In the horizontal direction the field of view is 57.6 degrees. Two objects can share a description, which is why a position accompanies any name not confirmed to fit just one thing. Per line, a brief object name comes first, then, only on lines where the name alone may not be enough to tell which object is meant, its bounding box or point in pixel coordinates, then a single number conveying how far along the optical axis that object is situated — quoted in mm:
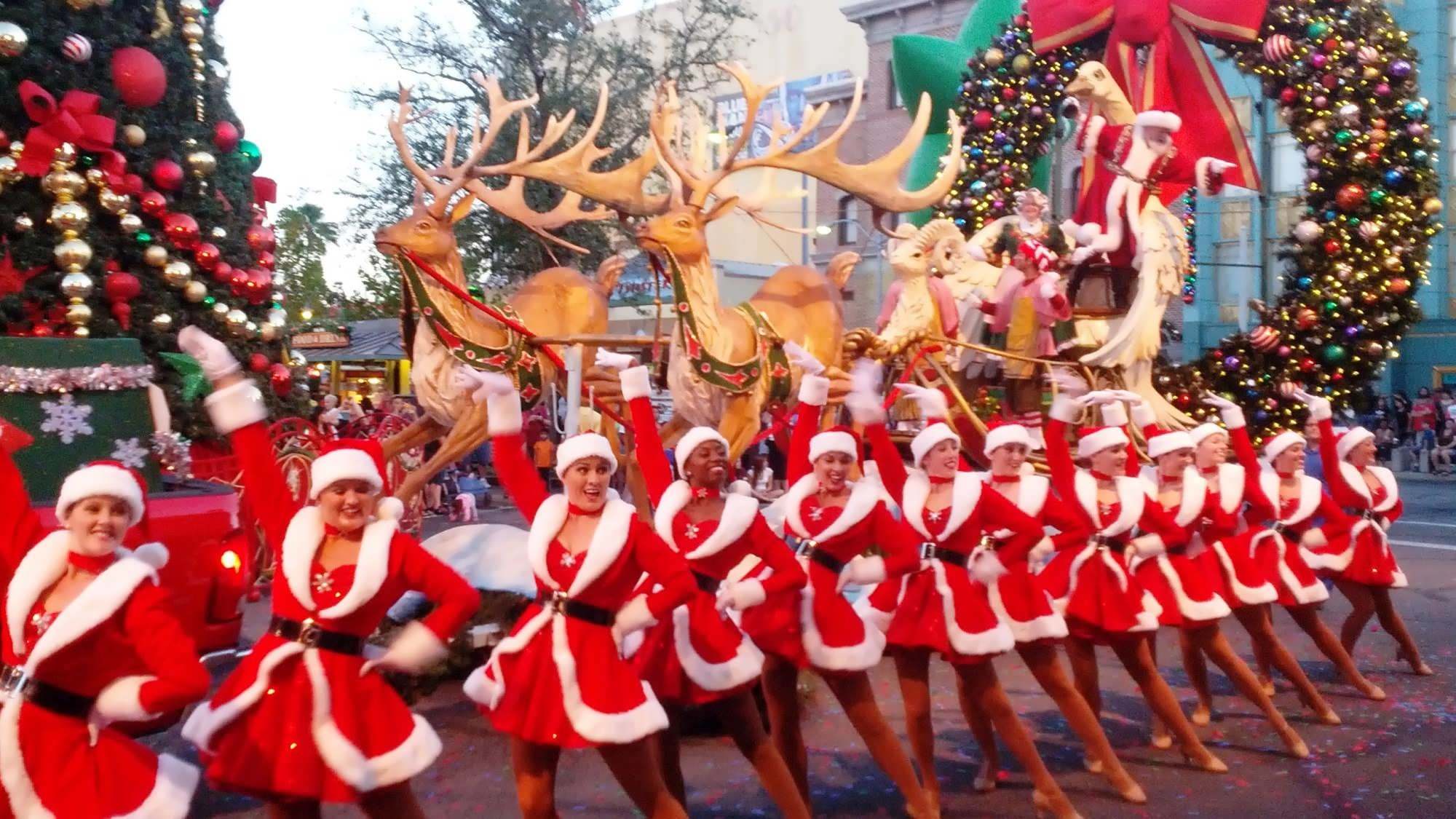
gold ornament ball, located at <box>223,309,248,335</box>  10617
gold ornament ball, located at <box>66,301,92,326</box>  9430
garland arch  10922
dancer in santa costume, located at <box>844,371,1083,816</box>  5398
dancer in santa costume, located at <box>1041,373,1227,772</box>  6137
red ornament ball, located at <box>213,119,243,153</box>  11102
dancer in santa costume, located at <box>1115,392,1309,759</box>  6477
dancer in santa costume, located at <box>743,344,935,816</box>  5043
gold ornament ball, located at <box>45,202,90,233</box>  9352
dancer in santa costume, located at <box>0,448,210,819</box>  3375
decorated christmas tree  9406
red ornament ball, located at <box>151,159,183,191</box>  10289
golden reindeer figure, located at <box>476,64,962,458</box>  8695
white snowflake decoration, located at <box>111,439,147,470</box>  6379
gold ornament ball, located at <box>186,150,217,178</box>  10602
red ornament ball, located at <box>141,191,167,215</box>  10008
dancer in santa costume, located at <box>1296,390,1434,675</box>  7926
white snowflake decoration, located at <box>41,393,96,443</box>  6172
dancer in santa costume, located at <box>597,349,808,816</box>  4660
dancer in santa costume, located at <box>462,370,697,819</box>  4129
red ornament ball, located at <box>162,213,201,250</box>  10188
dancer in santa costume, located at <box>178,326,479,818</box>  3723
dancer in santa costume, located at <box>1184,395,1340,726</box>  6926
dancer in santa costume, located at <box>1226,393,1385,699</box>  7332
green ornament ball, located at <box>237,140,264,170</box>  11891
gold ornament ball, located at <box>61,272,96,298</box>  9391
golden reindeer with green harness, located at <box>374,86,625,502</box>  8805
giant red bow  11852
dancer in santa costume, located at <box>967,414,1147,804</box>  5660
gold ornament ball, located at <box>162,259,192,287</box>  10141
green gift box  6121
